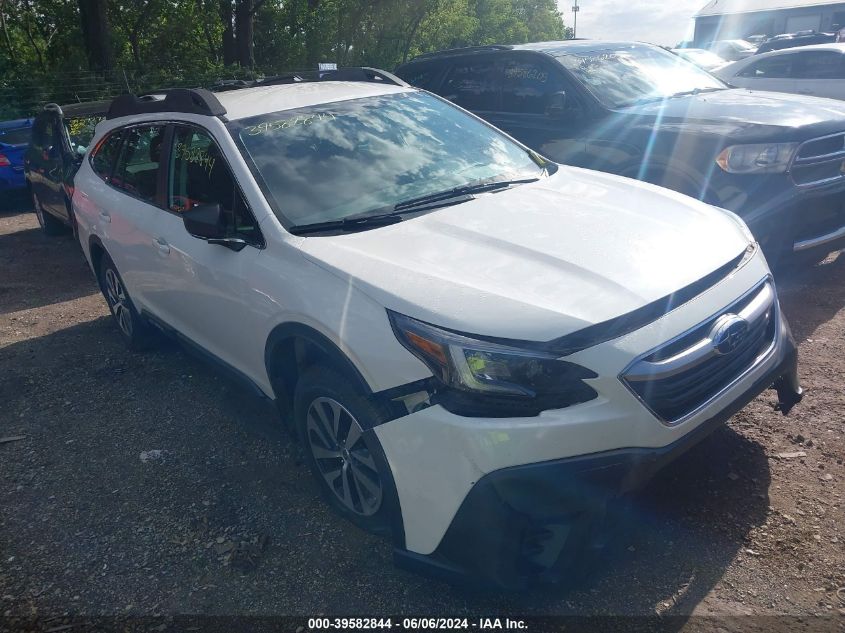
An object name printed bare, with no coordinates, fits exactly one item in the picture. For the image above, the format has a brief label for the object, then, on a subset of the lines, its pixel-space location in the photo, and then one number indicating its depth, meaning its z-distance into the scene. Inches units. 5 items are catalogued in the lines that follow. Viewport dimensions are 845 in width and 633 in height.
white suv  95.6
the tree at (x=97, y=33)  671.8
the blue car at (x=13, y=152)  428.5
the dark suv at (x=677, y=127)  194.9
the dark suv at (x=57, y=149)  313.3
